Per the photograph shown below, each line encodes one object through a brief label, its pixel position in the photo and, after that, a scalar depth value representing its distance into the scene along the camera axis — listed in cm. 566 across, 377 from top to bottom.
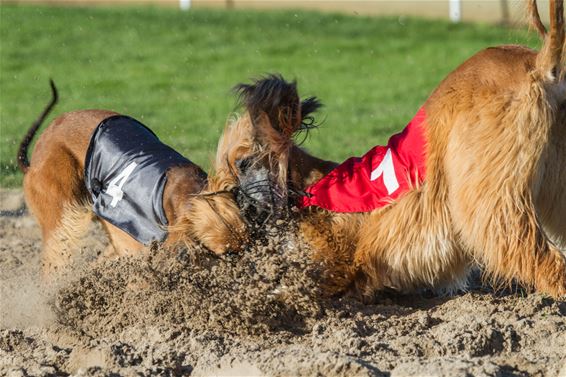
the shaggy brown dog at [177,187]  868
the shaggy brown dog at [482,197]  769
